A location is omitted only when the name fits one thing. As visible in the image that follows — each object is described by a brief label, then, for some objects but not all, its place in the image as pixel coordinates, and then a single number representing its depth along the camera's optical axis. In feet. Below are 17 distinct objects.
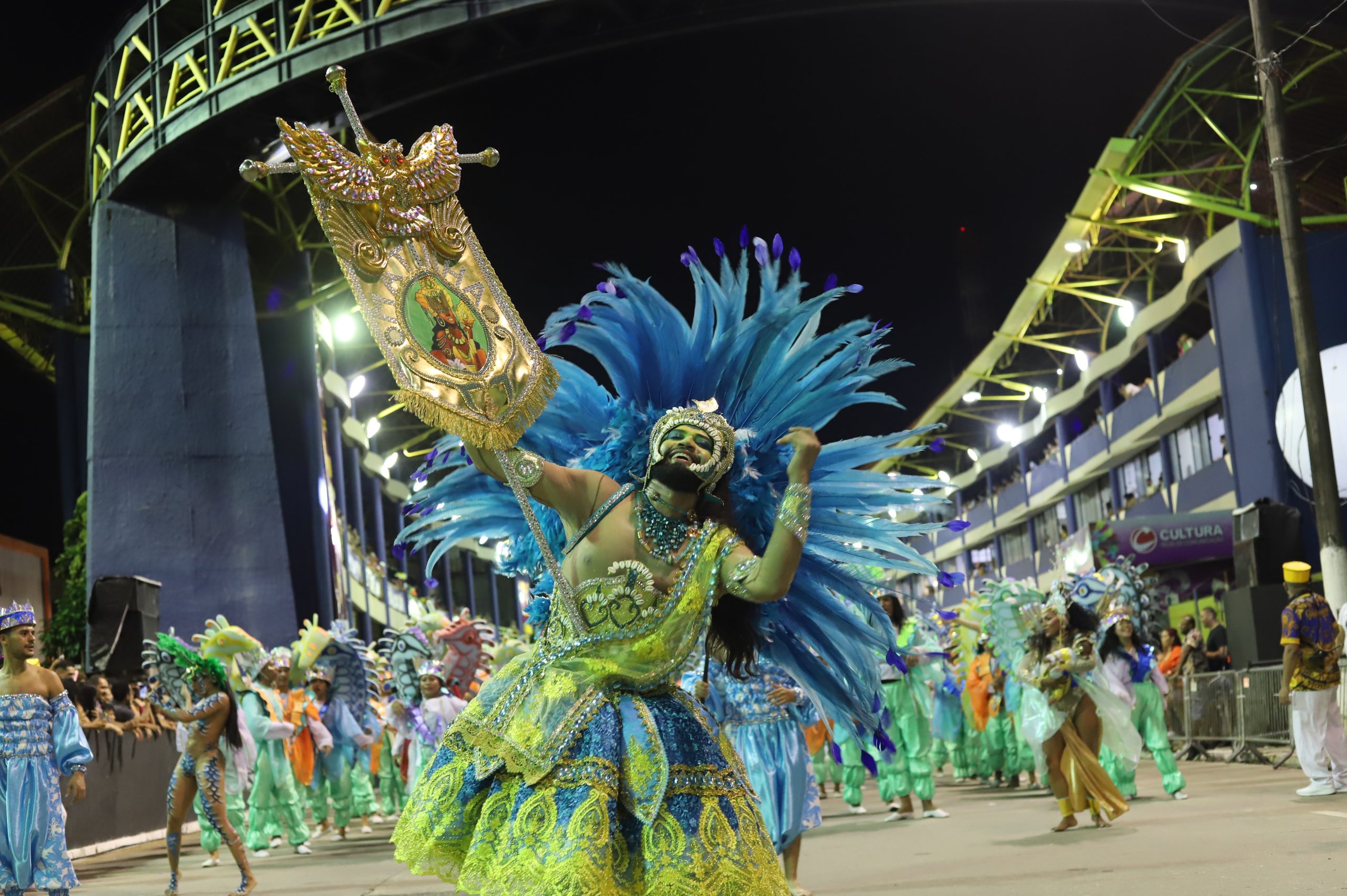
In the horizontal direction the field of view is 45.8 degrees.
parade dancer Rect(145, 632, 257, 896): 35.65
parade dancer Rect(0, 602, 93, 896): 31.17
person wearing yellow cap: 42.91
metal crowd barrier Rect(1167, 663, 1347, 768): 61.21
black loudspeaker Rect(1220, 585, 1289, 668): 63.52
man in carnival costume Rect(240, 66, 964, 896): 15.98
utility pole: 50.11
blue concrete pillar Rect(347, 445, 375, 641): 141.90
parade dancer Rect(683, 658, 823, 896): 30.37
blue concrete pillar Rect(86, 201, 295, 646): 69.26
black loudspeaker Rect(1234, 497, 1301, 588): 65.77
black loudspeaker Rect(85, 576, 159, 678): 61.98
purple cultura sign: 93.81
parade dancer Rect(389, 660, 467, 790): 51.80
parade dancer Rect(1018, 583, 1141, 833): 38.40
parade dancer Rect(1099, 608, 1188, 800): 48.62
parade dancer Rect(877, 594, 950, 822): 47.73
